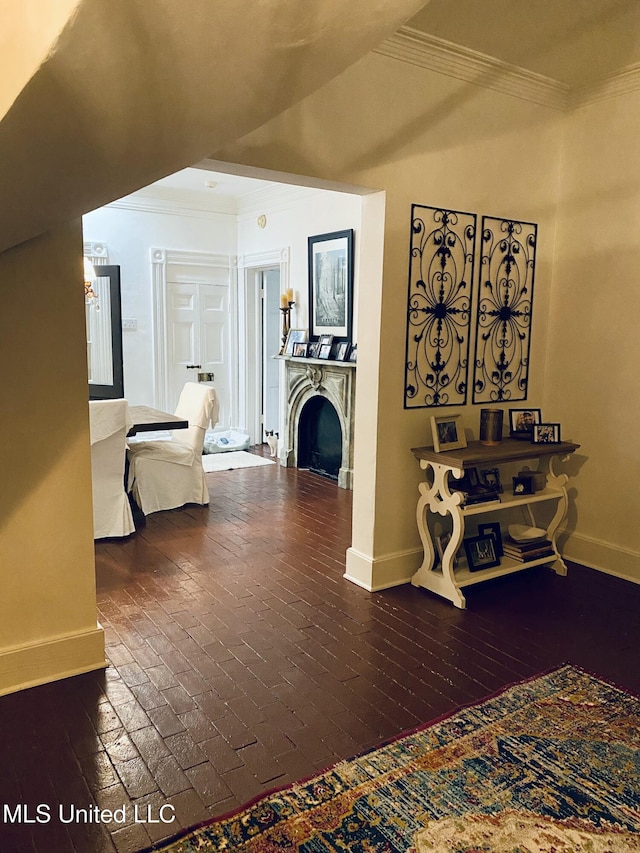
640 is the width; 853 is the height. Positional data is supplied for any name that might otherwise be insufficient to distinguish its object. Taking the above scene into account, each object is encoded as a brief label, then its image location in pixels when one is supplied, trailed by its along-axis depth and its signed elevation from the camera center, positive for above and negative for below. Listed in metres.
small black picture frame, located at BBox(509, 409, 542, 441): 3.72 -0.46
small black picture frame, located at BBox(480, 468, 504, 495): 3.59 -0.78
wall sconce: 4.99 +0.44
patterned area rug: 1.75 -1.36
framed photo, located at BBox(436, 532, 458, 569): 3.46 -1.10
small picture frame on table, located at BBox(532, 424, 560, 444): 3.63 -0.52
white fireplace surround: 5.55 -0.50
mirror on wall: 5.43 +0.00
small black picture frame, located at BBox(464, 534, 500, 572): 3.49 -1.16
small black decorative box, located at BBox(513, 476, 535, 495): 3.61 -0.81
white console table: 3.21 -0.85
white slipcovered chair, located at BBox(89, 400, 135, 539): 3.95 -0.84
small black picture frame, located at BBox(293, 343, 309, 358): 6.06 -0.11
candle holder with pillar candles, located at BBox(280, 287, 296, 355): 6.37 +0.30
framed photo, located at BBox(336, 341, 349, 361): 5.57 -0.10
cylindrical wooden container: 3.50 -0.46
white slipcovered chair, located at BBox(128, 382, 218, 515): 4.67 -0.97
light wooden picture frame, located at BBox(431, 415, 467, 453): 3.32 -0.48
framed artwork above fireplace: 5.57 +0.49
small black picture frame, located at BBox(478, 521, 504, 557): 3.61 -1.08
